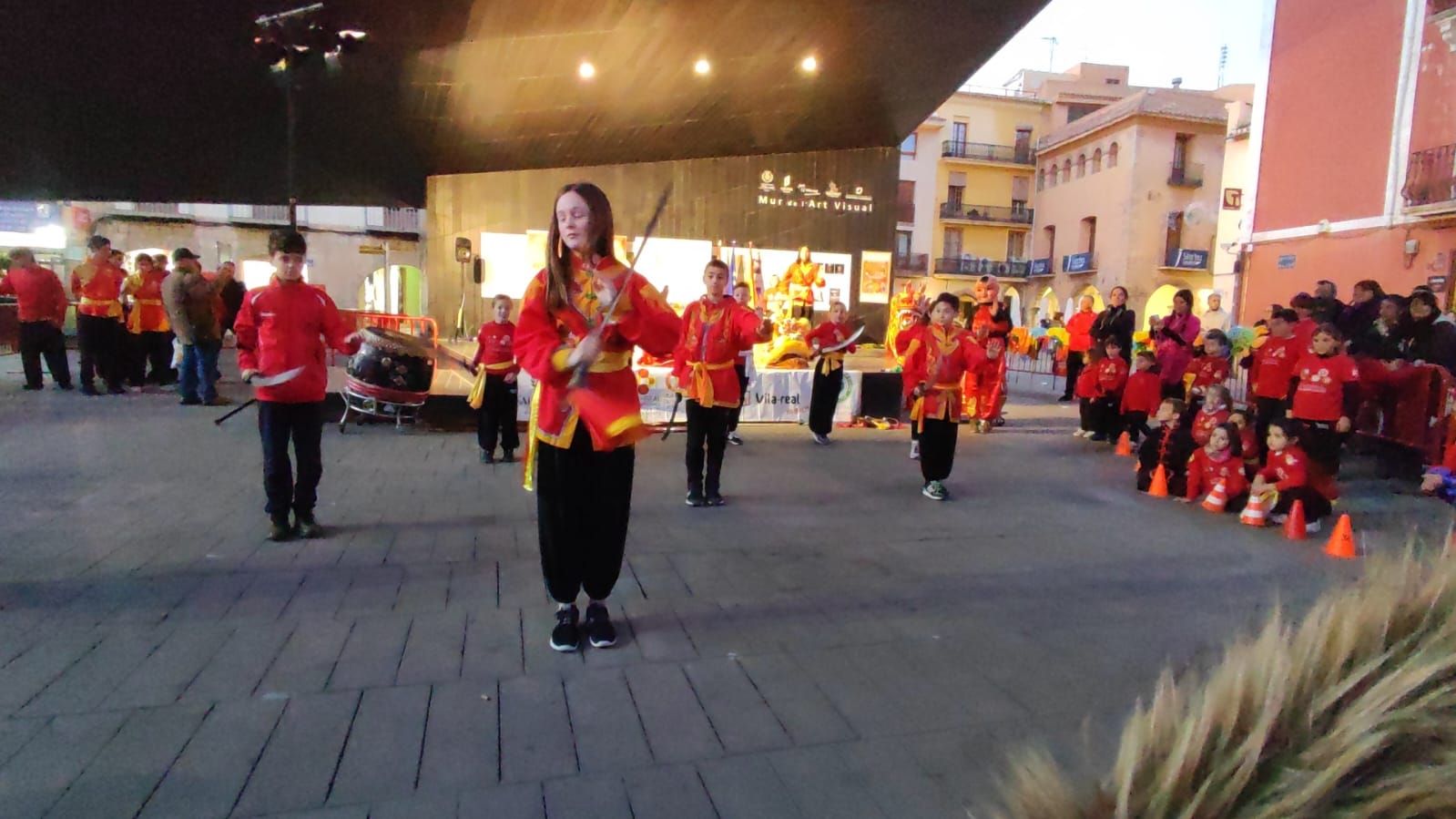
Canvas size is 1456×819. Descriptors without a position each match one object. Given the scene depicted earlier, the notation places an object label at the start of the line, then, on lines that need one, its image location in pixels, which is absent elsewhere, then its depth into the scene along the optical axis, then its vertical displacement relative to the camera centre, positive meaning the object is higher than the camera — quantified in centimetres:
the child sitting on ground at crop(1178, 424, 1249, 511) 636 -106
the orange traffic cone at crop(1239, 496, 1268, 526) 599 -129
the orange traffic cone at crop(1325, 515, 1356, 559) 527 -131
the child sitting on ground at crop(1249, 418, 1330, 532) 592 -105
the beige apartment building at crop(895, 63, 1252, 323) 3697 +703
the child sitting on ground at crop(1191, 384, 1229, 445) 693 -67
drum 825 -68
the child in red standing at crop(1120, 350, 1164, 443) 925 -69
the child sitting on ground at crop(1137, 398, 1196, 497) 698 -103
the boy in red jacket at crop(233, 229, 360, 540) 479 -36
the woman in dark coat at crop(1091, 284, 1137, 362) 1056 +9
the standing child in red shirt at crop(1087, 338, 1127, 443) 963 -74
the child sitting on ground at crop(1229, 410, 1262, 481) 664 -88
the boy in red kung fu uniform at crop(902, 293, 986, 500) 652 -60
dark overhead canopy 1075 +376
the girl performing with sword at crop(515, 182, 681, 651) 314 -32
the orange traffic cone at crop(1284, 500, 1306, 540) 570 -130
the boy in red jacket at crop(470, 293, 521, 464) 739 -60
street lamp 1023 +329
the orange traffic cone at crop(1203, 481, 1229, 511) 635 -127
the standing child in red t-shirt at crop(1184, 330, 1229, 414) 836 -29
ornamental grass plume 105 -55
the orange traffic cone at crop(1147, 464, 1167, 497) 691 -129
